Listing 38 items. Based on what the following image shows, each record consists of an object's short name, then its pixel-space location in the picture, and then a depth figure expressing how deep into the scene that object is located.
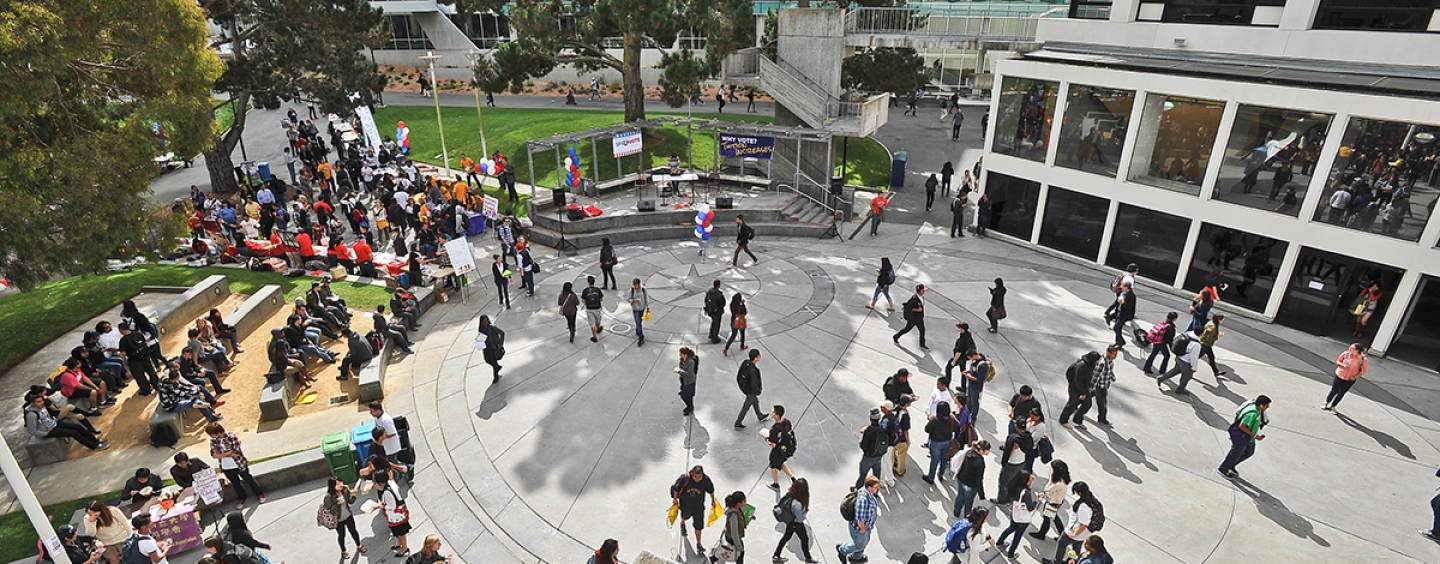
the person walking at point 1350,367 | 12.43
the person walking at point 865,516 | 8.91
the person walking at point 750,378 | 11.84
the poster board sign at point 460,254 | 16.97
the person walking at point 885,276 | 16.52
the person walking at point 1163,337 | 13.86
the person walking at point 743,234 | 19.36
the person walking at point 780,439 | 10.27
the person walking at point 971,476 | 9.55
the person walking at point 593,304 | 14.96
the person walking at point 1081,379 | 11.95
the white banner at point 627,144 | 23.61
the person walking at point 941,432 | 10.49
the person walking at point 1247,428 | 10.59
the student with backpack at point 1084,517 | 8.59
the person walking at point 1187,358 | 13.20
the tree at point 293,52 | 22.94
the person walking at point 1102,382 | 11.99
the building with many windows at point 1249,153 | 15.05
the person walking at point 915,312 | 14.59
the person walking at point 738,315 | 14.53
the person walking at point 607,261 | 17.62
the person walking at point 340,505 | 9.41
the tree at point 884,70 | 32.69
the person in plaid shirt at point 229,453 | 10.27
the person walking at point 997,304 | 15.40
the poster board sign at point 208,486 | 10.11
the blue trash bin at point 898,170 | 28.55
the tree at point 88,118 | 9.98
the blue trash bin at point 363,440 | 11.28
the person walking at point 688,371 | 12.15
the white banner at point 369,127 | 24.76
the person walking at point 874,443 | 10.10
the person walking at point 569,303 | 14.80
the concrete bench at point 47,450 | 11.62
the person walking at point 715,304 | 14.73
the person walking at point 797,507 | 8.88
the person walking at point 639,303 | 14.96
